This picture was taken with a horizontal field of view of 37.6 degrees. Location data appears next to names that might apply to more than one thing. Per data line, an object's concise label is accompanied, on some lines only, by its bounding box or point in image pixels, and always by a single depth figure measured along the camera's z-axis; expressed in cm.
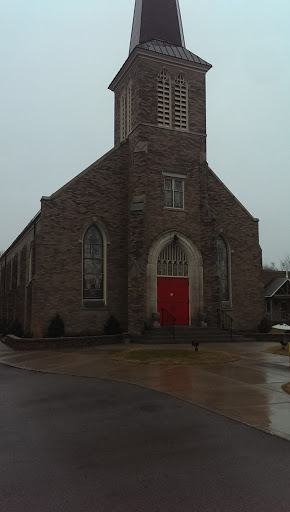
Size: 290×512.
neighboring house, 3431
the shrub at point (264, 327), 2406
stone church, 2141
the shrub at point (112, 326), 2149
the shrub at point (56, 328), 2042
